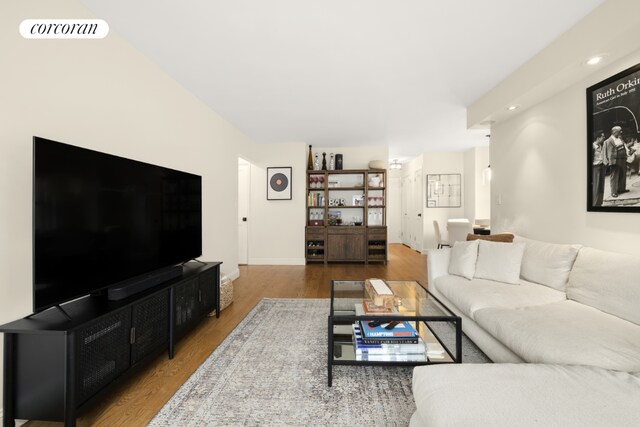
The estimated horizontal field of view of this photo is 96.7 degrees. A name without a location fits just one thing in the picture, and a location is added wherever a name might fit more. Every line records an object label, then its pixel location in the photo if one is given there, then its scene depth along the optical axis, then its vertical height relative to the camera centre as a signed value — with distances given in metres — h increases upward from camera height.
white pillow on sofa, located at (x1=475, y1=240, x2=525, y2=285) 2.48 -0.43
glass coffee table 1.69 -0.81
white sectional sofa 0.96 -0.65
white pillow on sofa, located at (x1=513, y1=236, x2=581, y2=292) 2.24 -0.41
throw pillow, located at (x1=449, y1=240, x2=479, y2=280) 2.69 -0.44
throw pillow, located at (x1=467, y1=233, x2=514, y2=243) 2.97 -0.26
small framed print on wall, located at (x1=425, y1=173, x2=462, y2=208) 6.77 +0.56
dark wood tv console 1.29 -0.71
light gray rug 1.47 -1.06
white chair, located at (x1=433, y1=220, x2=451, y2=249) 6.05 -0.52
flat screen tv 1.35 -0.05
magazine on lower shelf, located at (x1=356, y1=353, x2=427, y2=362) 1.70 -0.86
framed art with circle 5.66 +0.60
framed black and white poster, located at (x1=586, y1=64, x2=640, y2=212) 1.99 +0.53
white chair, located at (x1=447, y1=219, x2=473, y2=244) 5.50 -0.30
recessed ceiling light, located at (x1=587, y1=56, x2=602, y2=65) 2.06 +1.14
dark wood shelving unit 5.72 -0.08
